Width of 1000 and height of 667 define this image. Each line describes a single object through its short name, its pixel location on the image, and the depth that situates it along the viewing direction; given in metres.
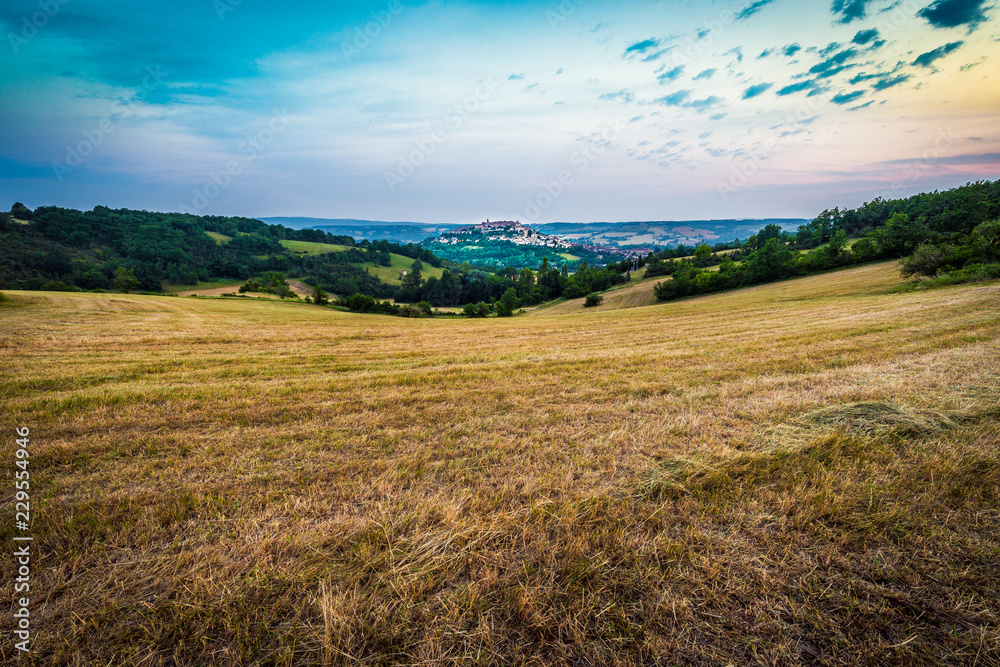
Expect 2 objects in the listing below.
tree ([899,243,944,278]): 30.23
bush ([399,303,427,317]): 66.88
